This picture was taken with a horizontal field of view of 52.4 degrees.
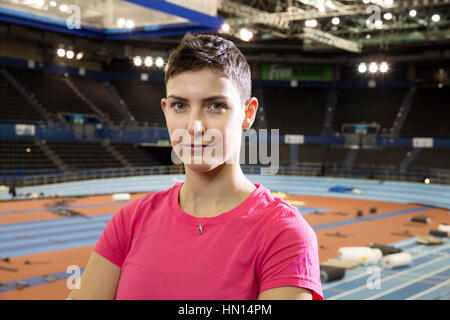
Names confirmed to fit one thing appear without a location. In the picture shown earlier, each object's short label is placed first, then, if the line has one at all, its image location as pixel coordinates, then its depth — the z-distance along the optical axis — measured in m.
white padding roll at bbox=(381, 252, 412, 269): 8.59
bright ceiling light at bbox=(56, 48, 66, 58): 24.81
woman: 1.21
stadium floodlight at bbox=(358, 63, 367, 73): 23.86
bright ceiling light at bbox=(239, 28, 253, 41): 17.36
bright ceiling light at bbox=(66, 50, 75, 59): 24.88
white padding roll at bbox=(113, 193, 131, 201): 17.32
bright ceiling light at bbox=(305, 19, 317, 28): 16.84
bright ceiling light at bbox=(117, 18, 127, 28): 7.35
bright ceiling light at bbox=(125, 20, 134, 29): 7.68
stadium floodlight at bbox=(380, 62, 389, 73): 22.53
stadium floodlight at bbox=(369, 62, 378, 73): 22.80
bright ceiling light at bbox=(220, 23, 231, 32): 17.04
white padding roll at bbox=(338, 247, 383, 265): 8.88
